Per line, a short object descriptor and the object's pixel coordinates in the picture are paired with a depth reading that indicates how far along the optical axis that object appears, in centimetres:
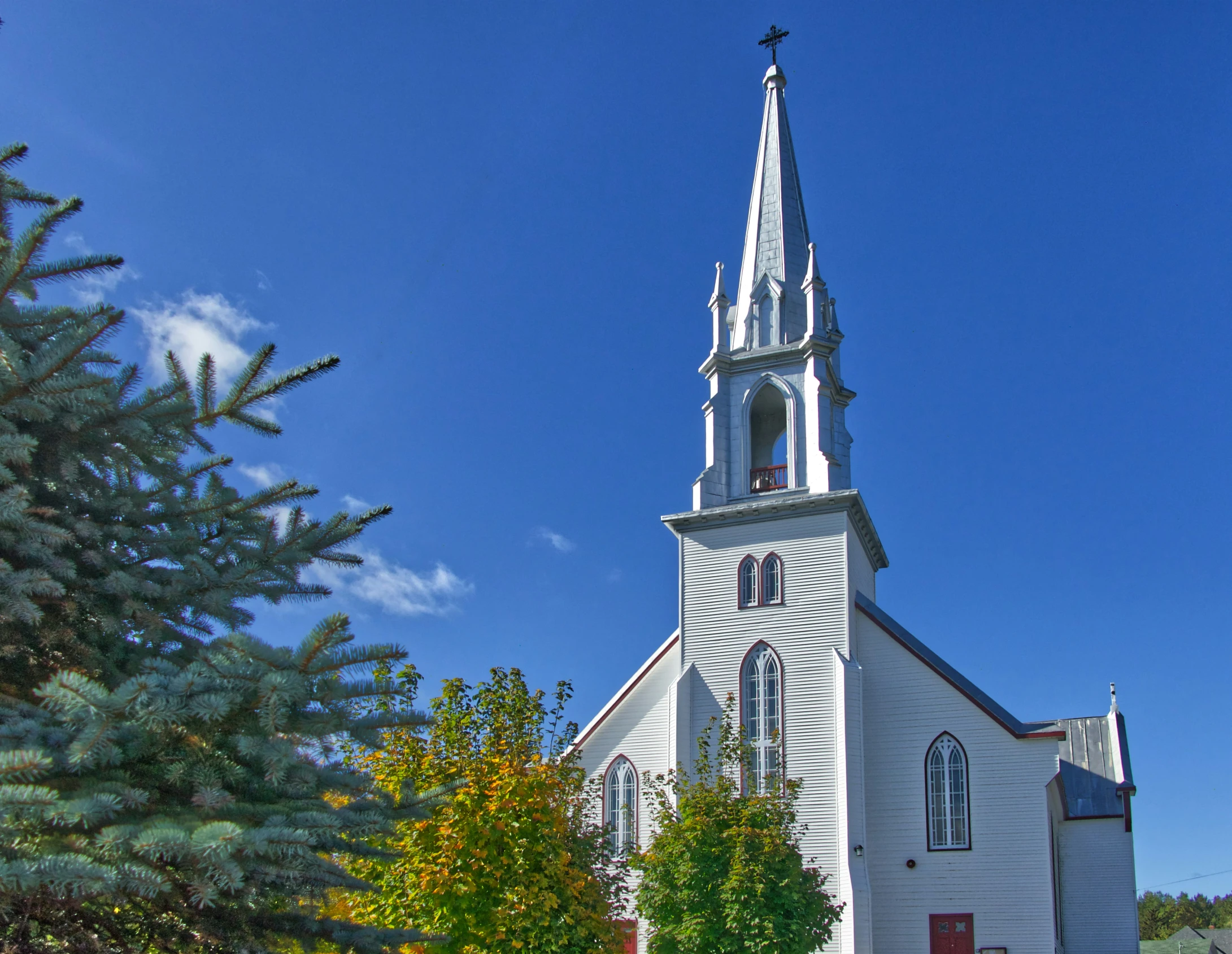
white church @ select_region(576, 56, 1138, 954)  2406
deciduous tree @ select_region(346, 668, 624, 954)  1372
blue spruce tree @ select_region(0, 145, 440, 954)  555
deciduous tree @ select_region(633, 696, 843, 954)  1953
